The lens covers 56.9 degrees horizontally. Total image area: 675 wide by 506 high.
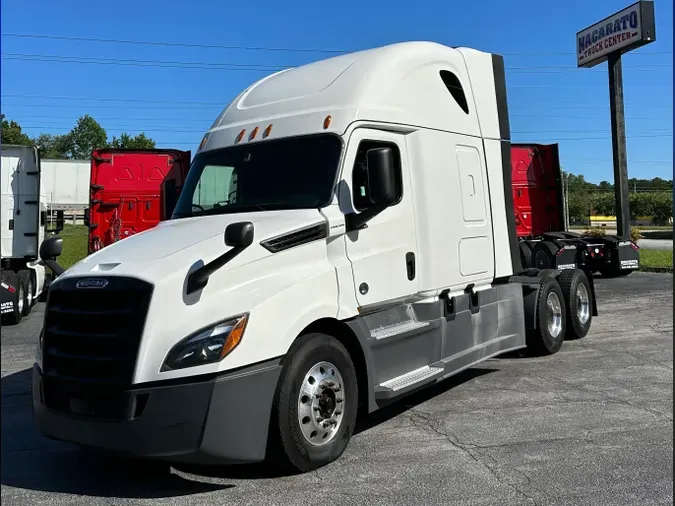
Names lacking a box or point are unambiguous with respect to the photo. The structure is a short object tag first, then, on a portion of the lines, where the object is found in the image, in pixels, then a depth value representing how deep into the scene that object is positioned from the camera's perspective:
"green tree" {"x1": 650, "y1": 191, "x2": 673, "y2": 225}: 80.70
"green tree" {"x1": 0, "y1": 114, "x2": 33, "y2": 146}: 76.12
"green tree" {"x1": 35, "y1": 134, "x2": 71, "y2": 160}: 111.00
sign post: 23.28
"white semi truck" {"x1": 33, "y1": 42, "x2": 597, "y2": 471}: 3.97
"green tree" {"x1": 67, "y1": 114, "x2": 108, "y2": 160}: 107.75
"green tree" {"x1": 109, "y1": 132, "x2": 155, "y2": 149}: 97.69
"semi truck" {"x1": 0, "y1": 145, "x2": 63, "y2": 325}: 13.29
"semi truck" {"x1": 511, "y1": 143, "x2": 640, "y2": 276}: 17.30
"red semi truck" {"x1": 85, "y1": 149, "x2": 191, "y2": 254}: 14.70
